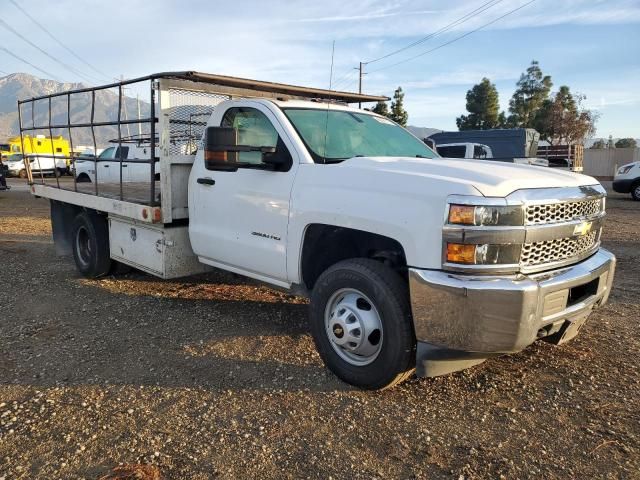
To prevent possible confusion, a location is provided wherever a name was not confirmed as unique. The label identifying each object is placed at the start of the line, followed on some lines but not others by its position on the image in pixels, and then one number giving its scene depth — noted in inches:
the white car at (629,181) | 665.6
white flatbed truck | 116.6
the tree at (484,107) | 1711.4
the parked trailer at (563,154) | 1068.5
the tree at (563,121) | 1608.0
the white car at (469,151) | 626.2
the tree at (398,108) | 1375.5
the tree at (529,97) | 1737.2
